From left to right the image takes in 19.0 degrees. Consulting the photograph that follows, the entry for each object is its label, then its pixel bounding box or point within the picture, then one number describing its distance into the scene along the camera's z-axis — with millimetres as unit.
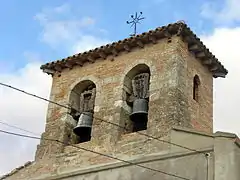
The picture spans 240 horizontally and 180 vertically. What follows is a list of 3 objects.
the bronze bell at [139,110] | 14420
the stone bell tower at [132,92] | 14086
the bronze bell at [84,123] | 14977
